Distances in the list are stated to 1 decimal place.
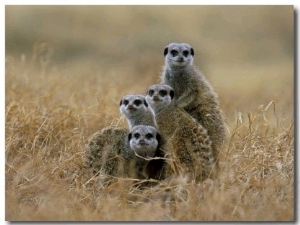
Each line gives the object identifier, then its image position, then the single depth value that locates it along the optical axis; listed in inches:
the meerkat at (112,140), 533.0
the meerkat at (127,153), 522.0
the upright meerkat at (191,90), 551.2
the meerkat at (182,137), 519.8
